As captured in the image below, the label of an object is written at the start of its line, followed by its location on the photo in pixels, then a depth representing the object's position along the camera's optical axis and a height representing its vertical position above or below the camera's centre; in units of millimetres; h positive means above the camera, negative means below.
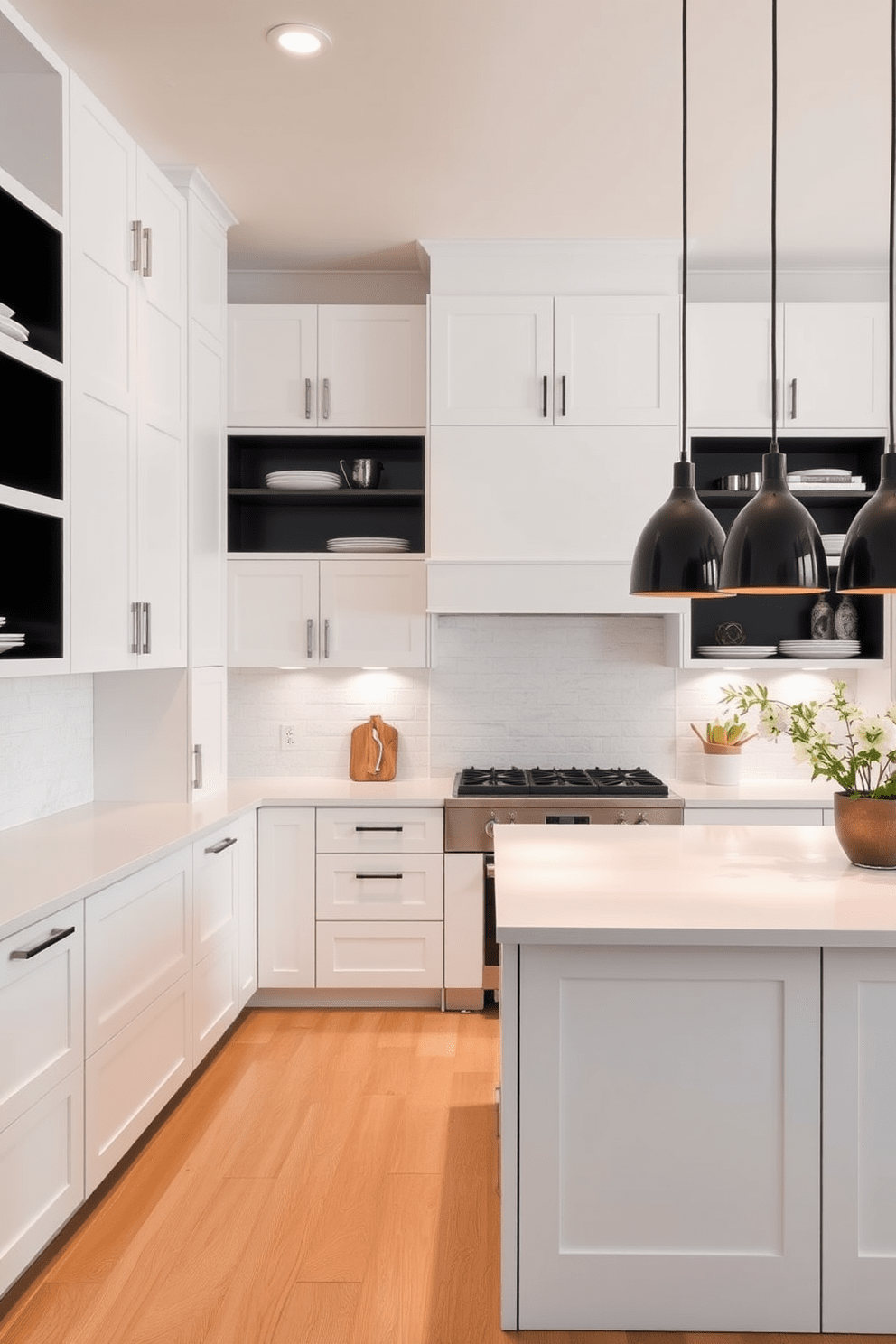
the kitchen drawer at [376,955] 3980 -1138
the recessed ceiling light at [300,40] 2666 +1617
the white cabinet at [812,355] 4141 +1215
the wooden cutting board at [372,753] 4395 -404
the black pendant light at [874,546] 2041 +227
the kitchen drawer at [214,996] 3287 -1127
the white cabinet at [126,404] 2768 +757
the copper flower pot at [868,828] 2373 -392
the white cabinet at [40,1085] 2061 -902
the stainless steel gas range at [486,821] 3906 -613
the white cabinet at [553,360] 4094 +1181
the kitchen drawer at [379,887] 3971 -875
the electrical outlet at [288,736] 4527 -340
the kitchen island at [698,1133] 2008 -921
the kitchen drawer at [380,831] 3967 -662
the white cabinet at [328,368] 4203 +1182
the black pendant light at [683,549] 2279 +243
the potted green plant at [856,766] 2365 -253
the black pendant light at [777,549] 2100 +224
